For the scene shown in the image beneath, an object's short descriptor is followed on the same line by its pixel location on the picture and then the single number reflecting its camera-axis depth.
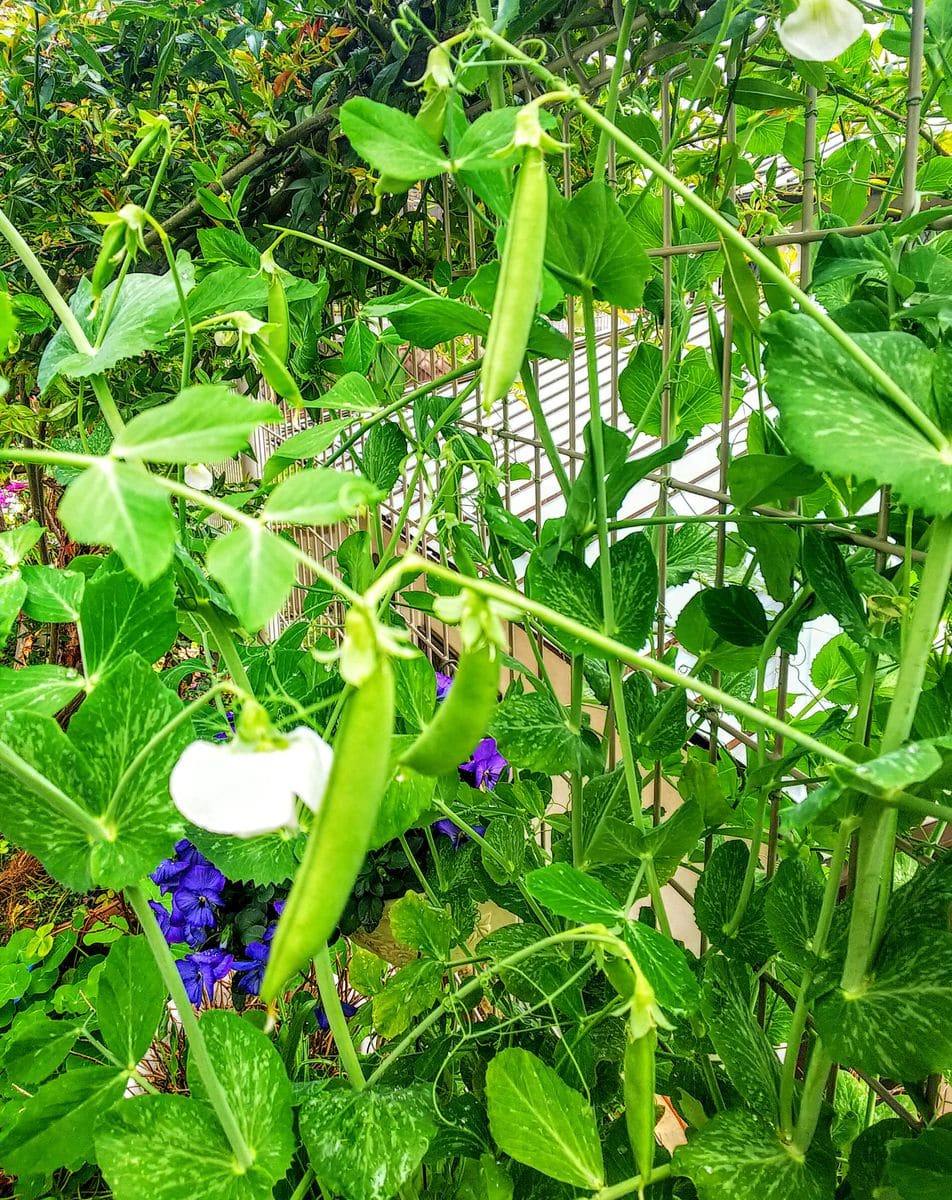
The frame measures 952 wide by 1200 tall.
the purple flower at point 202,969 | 0.88
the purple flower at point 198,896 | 0.89
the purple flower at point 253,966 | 0.89
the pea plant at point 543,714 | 0.24
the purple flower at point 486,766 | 0.92
